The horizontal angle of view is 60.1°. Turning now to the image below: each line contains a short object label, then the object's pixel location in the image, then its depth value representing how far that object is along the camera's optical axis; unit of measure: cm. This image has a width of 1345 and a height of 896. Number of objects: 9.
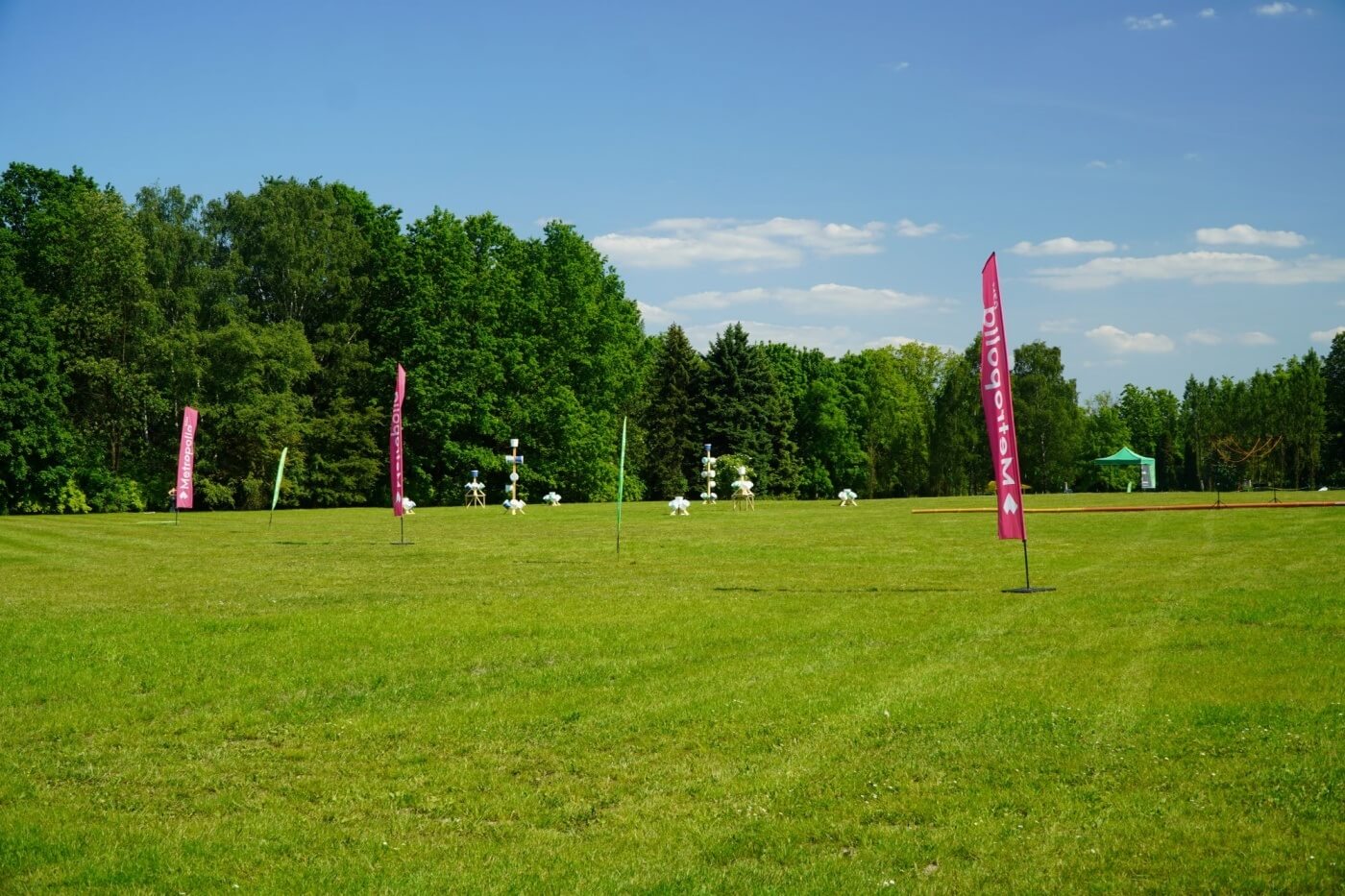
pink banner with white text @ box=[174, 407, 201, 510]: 4378
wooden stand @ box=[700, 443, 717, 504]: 6550
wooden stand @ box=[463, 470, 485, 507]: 6656
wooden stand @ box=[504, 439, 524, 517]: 5556
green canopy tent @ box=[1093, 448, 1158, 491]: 11131
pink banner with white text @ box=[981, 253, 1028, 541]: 1916
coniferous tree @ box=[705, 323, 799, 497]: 9831
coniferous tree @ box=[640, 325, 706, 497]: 9462
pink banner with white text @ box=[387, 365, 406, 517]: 3344
